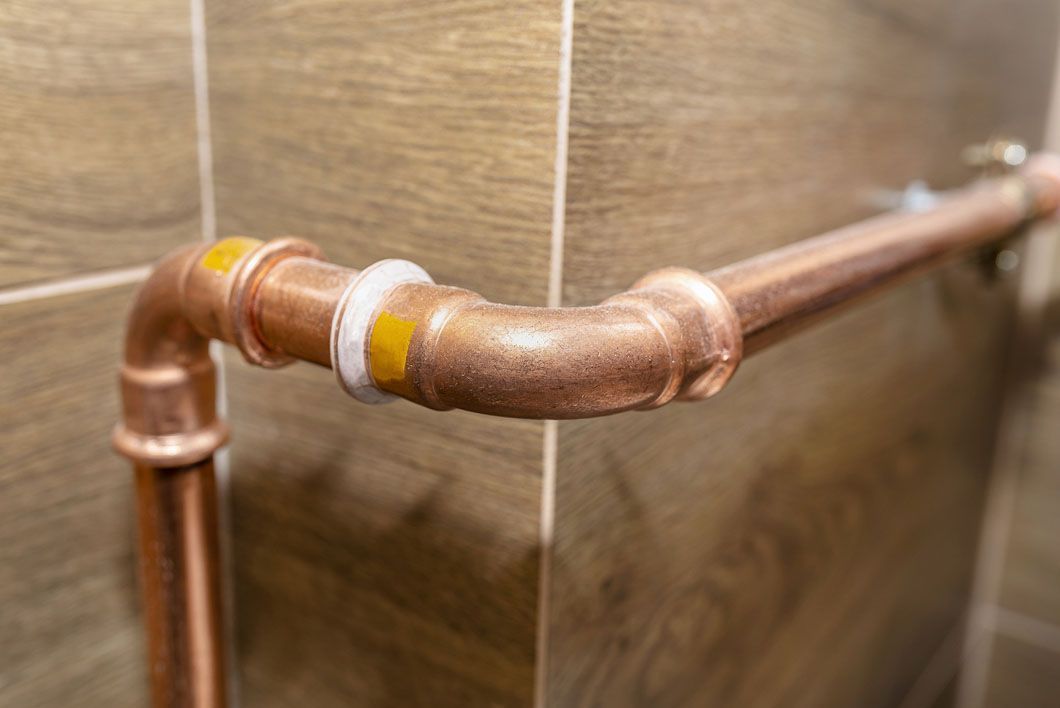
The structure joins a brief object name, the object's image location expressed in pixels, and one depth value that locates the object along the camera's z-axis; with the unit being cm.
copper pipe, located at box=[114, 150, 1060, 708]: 30
